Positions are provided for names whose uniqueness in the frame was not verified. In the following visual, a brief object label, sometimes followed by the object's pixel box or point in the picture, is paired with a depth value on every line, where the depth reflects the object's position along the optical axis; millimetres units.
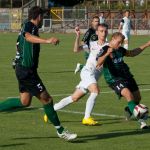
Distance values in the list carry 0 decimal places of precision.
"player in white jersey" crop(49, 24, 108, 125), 12469
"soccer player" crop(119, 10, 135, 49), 35469
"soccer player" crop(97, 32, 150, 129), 12016
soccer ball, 11508
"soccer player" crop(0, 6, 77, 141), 10727
